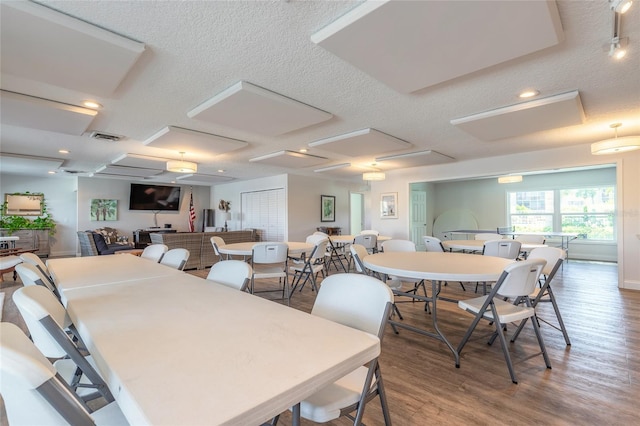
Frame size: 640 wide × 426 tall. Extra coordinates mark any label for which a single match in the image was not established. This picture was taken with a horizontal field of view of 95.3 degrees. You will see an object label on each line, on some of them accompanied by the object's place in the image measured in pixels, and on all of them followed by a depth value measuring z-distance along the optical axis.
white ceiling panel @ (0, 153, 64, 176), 5.48
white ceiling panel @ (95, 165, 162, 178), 6.53
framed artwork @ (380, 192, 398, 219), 7.38
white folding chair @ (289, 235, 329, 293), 3.90
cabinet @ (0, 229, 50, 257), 7.92
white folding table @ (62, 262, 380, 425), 0.63
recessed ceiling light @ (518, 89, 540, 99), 2.65
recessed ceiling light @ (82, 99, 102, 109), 2.86
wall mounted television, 9.38
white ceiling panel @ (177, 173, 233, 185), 8.06
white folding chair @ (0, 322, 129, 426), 0.61
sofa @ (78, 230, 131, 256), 6.53
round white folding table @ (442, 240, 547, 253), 4.37
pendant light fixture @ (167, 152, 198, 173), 4.83
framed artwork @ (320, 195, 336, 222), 8.64
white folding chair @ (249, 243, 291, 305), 3.60
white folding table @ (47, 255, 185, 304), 1.83
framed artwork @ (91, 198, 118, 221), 8.70
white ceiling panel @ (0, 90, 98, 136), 2.70
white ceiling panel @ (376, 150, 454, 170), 5.22
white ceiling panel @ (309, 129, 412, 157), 3.90
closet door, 8.01
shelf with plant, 7.91
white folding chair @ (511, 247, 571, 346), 2.51
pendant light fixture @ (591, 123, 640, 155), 3.31
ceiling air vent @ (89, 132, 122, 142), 3.93
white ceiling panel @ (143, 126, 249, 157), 3.76
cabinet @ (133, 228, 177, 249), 9.16
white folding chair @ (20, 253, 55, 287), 2.19
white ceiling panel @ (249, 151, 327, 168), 5.15
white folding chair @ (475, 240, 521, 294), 4.00
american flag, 9.82
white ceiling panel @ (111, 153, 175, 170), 5.30
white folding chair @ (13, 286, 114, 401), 0.94
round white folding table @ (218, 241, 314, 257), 3.75
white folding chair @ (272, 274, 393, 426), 1.09
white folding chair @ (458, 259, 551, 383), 2.05
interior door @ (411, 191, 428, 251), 8.02
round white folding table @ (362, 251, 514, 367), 2.11
